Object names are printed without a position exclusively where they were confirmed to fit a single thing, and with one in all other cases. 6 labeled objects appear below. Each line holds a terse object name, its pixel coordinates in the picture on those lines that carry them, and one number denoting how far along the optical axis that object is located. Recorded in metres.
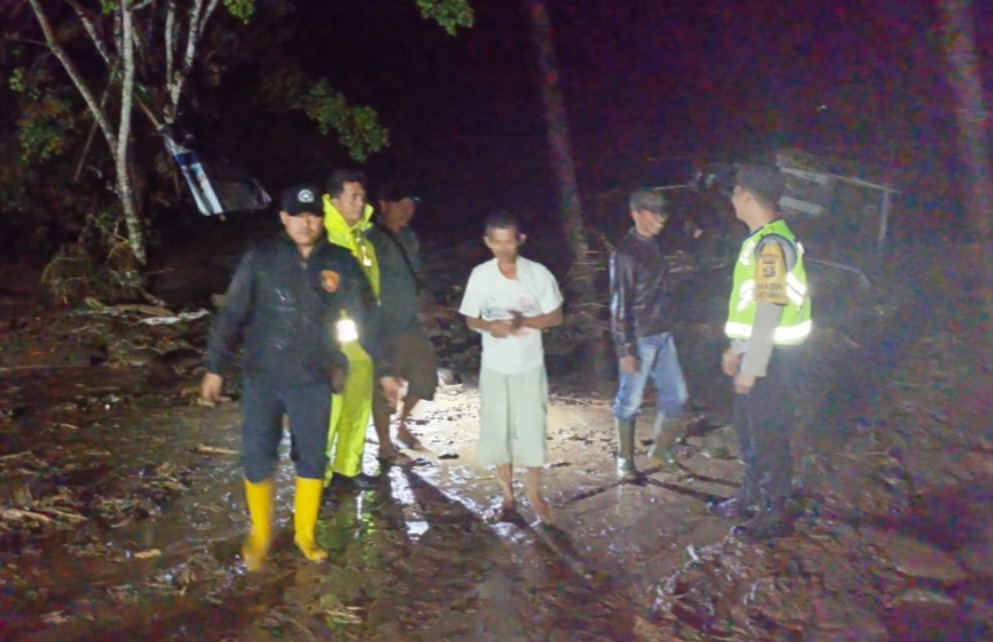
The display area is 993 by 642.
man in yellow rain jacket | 5.38
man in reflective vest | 4.89
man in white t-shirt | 5.15
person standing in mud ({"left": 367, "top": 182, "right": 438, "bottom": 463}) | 5.91
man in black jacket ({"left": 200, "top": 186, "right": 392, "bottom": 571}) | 4.61
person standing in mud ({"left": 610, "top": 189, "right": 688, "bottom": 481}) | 5.76
